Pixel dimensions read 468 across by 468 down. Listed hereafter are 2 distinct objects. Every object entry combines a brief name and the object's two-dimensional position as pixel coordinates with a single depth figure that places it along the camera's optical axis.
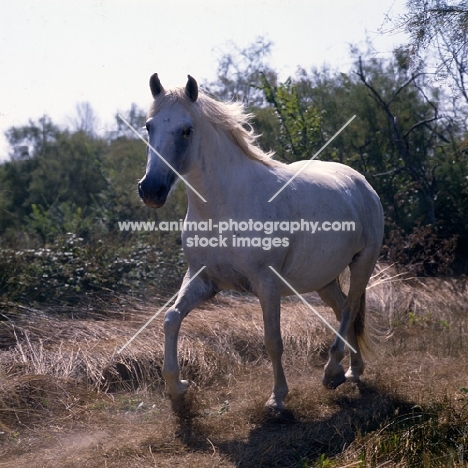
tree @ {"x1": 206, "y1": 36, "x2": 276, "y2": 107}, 13.52
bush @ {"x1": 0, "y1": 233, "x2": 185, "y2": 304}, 7.24
